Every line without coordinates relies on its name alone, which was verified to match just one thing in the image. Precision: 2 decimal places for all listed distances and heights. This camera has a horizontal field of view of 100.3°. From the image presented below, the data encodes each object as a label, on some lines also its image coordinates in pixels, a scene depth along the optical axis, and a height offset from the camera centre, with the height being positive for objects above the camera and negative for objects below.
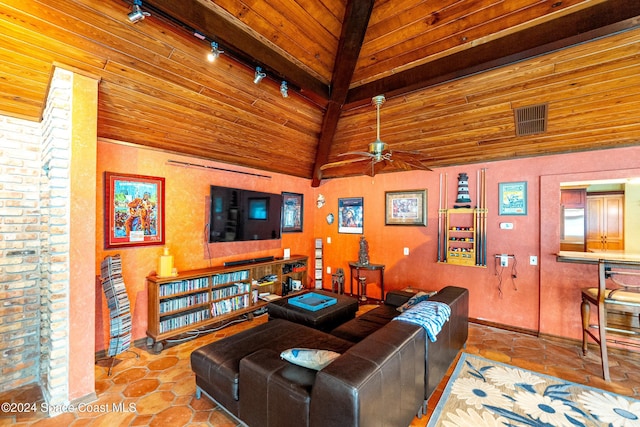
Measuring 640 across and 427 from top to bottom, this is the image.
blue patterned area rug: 2.15 -1.66
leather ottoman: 3.11 -1.21
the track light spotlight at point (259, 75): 2.88 +1.51
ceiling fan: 2.72 +0.62
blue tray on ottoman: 3.32 -1.14
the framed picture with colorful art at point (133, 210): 3.15 +0.06
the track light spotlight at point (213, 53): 2.47 +1.52
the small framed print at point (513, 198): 3.87 +0.25
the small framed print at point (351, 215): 5.45 +0.00
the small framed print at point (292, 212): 5.46 +0.06
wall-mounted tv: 4.03 +0.00
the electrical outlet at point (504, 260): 3.96 -0.67
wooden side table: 4.95 -1.16
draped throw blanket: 2.12 -0.85
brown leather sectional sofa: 1.44 -1.13
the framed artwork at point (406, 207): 4.71 +0.14
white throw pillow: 1.77 -0.96
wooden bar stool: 2.71 -0.97
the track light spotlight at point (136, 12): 1.98 +1.51
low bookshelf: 3.29 -1.16
